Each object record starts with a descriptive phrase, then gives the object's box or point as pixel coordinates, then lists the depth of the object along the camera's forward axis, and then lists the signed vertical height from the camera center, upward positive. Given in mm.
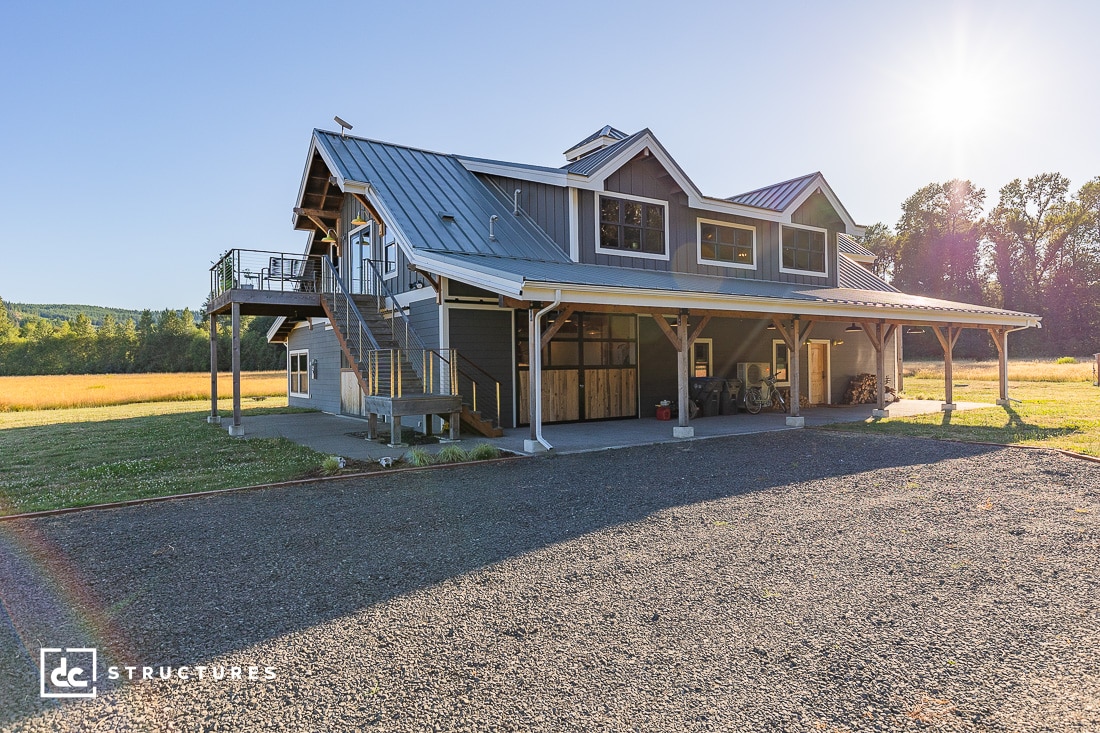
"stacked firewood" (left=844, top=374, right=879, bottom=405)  17844 -761
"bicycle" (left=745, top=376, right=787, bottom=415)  15625 -800
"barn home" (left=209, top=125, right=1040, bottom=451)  11023 +1595
